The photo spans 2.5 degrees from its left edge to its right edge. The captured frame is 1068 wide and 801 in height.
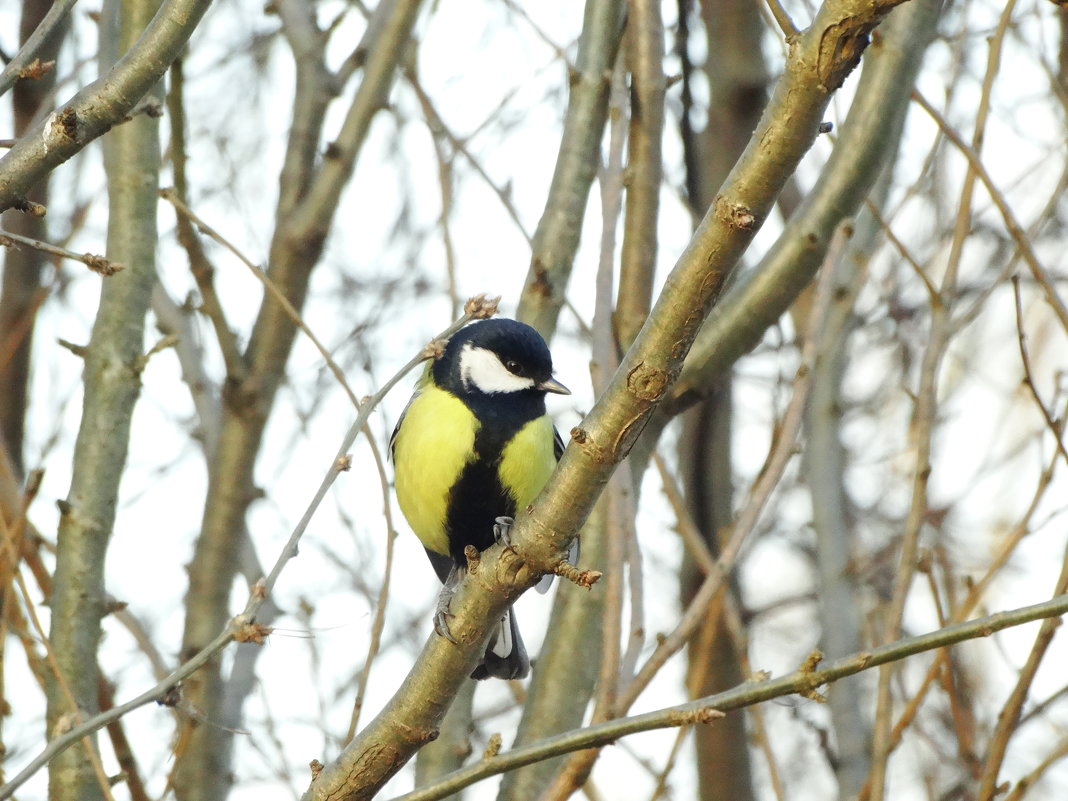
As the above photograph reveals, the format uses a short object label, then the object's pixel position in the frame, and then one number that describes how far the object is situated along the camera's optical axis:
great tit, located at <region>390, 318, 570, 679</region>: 6.37
